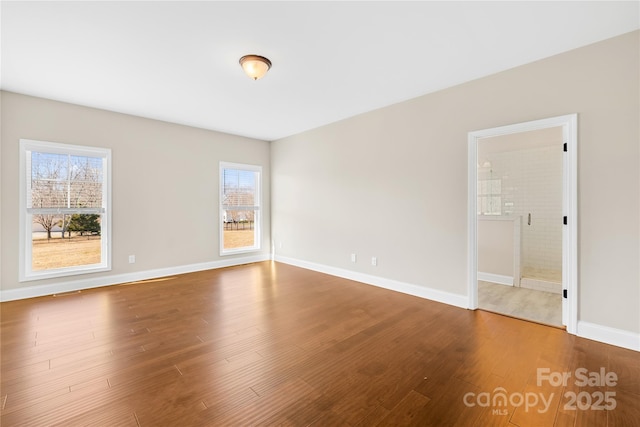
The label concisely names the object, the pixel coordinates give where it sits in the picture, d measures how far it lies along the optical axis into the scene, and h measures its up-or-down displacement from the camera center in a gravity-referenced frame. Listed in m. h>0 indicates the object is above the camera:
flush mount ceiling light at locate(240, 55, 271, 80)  2.75 +1.48
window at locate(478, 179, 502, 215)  5.14 +0.30
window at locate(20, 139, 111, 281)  3.79 +0.05
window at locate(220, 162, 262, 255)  5.78 +0.11
